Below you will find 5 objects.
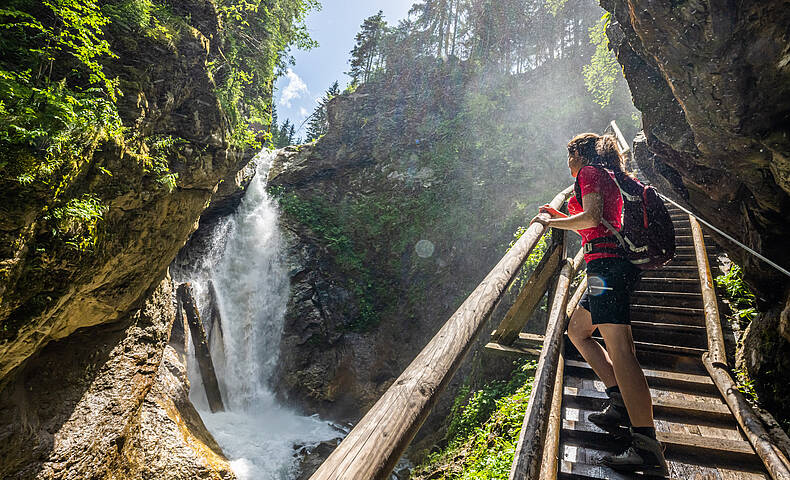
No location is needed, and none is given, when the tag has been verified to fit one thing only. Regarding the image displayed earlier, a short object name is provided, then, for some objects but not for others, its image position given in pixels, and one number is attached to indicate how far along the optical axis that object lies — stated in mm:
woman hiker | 1960
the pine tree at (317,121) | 30156
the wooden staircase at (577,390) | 1025
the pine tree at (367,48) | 27891
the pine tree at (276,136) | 29256
